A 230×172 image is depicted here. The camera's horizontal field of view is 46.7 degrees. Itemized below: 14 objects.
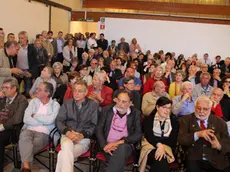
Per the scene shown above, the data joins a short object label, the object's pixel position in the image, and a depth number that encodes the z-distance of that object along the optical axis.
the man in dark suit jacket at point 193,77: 5.77
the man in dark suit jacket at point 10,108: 3.15
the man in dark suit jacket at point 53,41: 8.15
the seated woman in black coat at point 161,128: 2.97
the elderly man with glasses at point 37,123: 2.97
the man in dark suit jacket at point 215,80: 5.42
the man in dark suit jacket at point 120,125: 3.01
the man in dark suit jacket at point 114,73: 5.44
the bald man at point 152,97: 3.76
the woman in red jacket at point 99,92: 3.95
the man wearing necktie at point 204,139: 2.78
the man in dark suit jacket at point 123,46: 10.69
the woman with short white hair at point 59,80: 4.39
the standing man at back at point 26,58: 5.34
